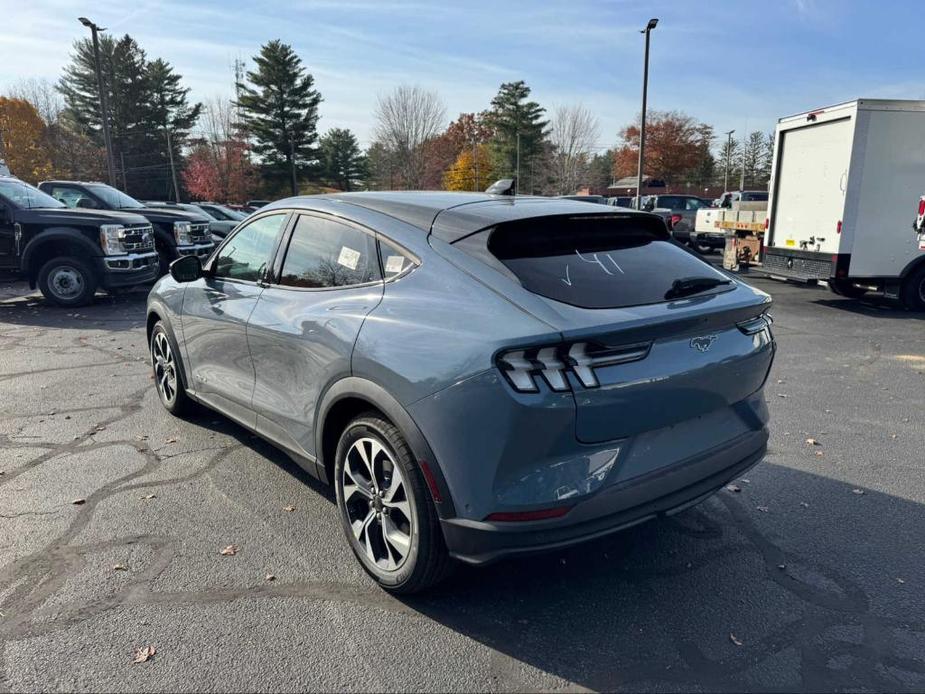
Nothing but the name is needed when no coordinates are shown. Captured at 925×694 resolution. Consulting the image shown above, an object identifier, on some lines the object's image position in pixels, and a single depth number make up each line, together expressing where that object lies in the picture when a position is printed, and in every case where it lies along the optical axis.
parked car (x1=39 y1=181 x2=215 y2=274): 13.23
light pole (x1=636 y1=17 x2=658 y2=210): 23.19
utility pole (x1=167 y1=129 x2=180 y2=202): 53.17
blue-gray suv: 2.33
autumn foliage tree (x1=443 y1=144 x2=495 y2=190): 58.94
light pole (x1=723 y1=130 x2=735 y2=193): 69.34
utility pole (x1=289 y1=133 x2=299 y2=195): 54.69
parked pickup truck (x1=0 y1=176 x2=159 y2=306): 10.52
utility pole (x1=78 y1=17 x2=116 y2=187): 24.97
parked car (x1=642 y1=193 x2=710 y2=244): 21.16
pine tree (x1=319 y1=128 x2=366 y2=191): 65.50
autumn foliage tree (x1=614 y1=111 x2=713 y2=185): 70.62
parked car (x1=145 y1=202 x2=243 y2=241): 18.43
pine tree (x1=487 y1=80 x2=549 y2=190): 60.16
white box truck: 9.87
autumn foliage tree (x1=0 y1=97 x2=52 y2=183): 52.22
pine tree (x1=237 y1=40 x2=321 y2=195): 56.72
